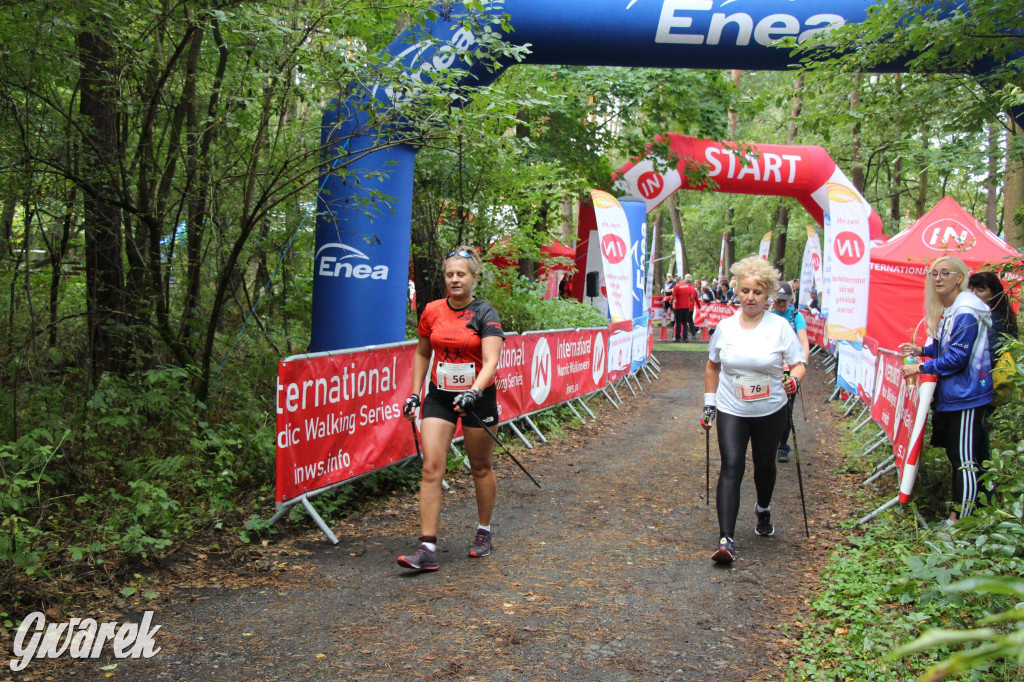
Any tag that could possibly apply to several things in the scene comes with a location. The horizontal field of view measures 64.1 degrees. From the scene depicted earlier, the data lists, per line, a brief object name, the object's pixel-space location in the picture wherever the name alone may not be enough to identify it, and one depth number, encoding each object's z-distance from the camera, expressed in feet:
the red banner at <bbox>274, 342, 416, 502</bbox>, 18.02
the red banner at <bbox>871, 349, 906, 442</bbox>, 24.06
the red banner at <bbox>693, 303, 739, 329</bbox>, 78.92
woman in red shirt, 17.10
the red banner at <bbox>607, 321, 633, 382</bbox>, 45.33
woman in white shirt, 18.03
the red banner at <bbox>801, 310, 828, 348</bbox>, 71.20
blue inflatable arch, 24.81
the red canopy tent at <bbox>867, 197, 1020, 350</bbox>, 44.27
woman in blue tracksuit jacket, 18.04
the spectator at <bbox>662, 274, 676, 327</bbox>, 100.68
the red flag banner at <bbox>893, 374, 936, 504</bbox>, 19.49
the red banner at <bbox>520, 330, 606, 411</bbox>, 33.37
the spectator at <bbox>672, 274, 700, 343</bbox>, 82.84
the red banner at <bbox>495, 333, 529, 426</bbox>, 30.12
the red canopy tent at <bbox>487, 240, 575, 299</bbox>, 40.01
